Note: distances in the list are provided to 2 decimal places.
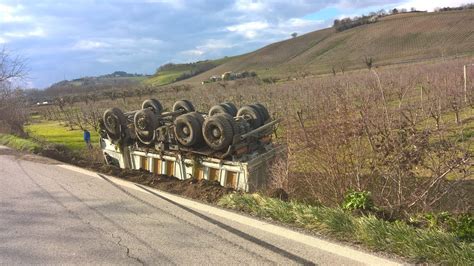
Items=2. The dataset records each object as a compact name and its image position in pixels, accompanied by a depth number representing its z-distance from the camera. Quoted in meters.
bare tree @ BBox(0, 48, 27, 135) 26.56
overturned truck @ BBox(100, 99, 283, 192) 9.33
